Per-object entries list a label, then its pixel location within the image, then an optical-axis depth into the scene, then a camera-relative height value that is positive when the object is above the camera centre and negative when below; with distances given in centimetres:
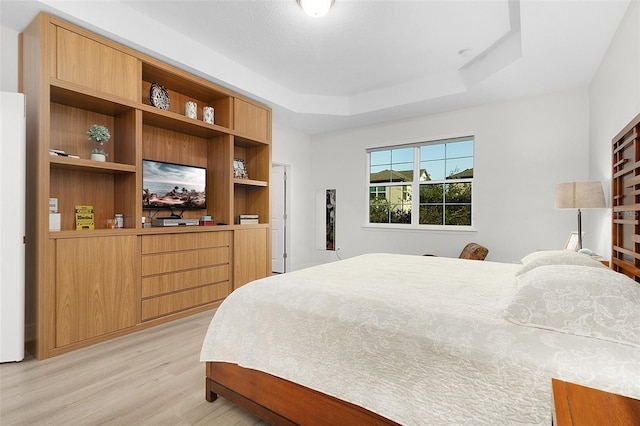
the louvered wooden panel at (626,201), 193 +8
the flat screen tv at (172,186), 347 +30
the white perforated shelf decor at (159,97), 340 +122
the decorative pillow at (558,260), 198 -29
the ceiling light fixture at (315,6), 270 +171
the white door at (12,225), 236 -9
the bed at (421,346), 106 -50
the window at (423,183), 482 +47
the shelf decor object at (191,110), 368 +116
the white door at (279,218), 591 -9
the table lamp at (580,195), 275 +15
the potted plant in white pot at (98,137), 294 +69
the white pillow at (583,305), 111 -34
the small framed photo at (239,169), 444 +60
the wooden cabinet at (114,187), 254 +24
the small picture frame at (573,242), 340 -31
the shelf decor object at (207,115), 386 +116
